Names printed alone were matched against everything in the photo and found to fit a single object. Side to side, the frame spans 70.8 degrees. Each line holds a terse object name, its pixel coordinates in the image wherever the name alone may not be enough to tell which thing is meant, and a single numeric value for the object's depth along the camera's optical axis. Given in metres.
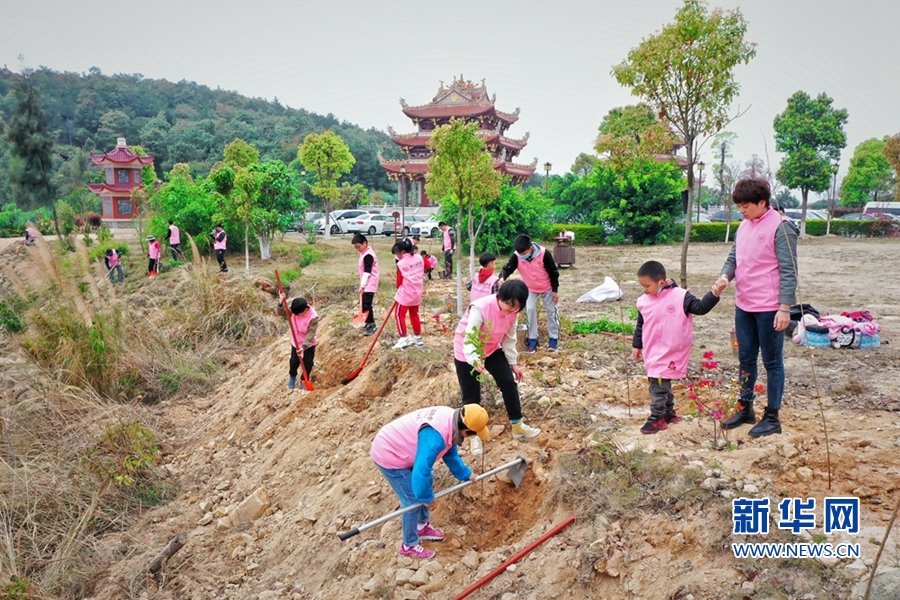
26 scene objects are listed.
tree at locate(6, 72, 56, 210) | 26.84
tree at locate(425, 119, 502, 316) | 8.46
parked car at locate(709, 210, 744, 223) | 34.75
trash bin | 15.80
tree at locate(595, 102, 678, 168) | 8.41
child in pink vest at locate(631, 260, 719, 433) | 4.04
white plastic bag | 10.37
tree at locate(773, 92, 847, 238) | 24.11
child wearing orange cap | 3.39
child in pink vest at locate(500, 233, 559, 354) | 6.36
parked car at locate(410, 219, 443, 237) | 26.44
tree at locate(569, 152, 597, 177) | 38.29
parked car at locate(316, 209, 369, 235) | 28.25
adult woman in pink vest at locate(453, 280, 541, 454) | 3.95
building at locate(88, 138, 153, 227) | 36.34
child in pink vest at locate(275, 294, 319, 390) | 6.16
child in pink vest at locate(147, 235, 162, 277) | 15.09
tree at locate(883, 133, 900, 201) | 24.75
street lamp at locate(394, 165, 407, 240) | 30.76
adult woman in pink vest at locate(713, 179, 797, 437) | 3.63
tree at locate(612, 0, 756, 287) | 7.66
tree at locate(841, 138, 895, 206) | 36.91
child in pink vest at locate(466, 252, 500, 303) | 6.74
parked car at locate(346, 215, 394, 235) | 28.10
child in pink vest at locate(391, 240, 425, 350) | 6.70
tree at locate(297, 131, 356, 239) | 24.23
